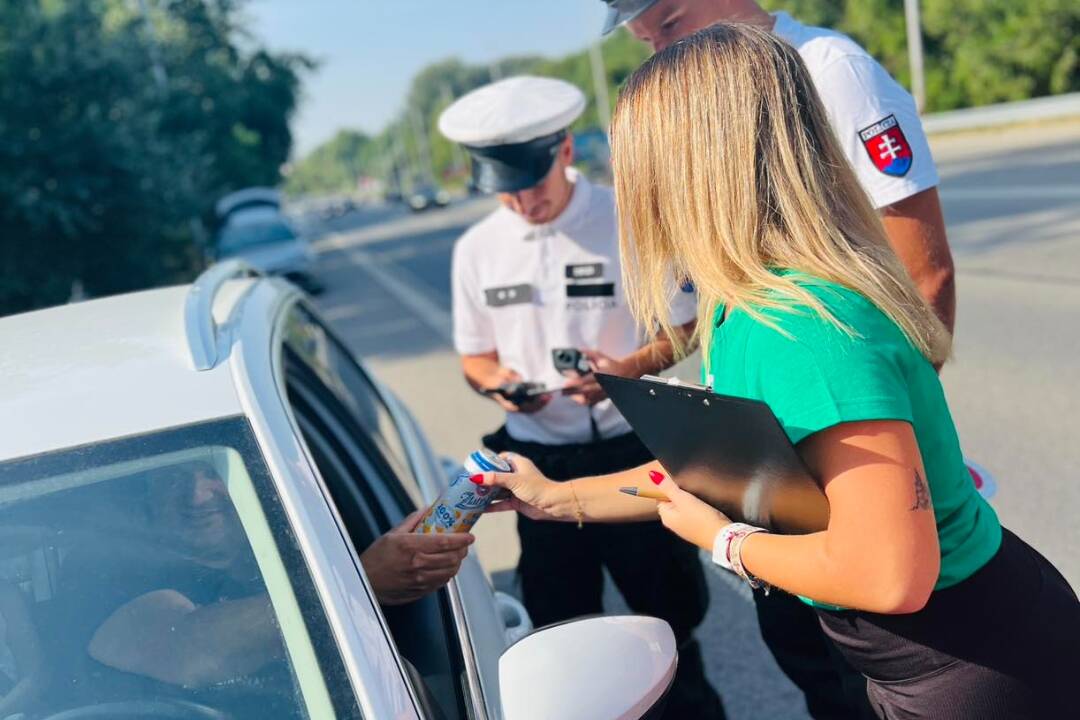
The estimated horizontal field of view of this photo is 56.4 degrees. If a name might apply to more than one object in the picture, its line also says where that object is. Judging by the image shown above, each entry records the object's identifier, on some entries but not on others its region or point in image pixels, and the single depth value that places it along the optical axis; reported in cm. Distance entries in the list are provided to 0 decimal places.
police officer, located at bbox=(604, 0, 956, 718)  221
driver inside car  156
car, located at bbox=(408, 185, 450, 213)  5368
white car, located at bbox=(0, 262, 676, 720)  150
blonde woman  130
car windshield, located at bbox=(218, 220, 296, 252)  1988
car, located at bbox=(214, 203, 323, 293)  1869
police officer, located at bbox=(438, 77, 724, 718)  266
